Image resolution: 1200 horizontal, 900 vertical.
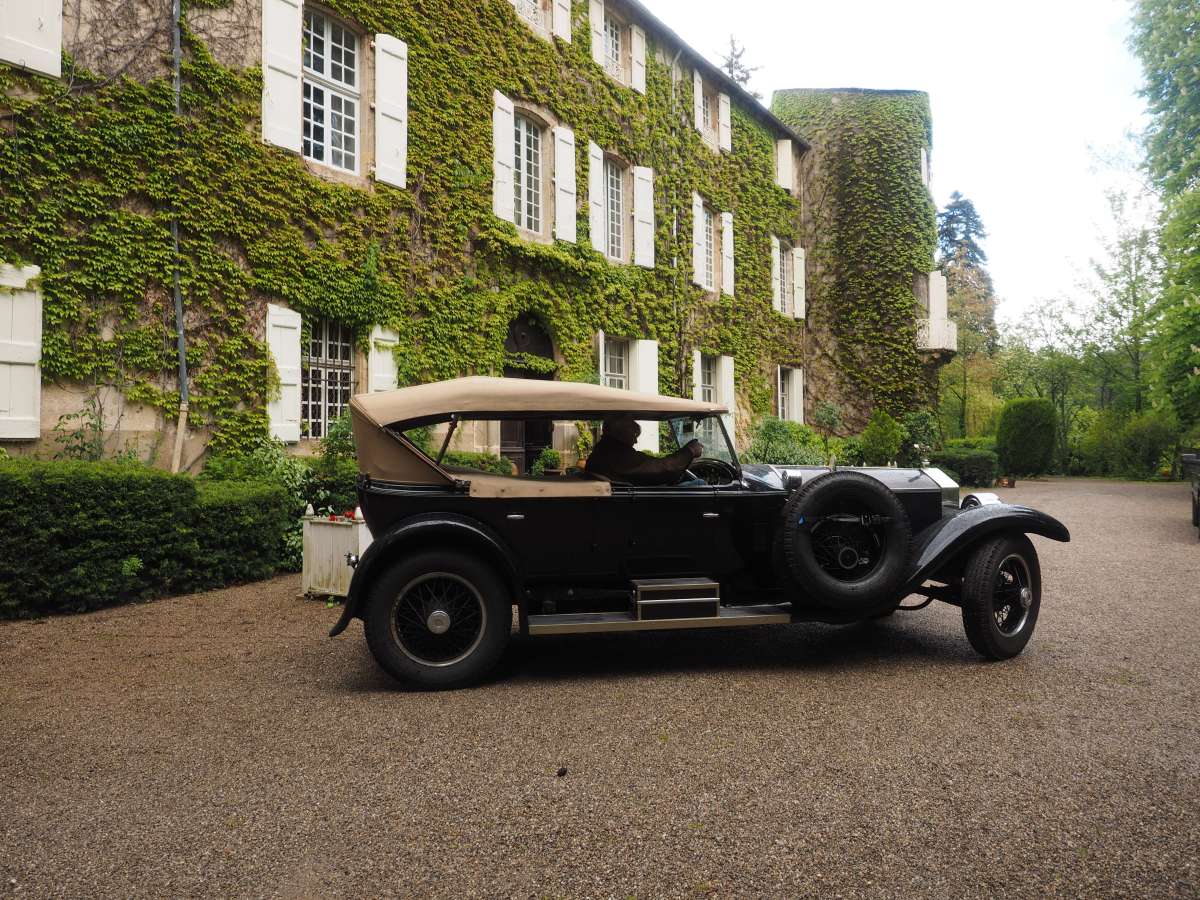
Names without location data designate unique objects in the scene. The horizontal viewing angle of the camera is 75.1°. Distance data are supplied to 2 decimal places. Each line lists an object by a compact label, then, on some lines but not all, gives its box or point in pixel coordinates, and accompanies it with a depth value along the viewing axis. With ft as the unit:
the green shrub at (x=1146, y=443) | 83.76
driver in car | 16.17
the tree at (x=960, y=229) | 132.67
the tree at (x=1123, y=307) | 96.32
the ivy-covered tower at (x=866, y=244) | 68.64
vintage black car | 14.37
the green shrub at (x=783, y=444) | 56.59
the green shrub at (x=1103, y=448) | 86.84
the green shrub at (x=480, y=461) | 32.40
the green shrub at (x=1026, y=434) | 81.30
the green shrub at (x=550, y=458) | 37.96
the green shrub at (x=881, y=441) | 63.16
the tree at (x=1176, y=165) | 49.52
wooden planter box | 22.39
